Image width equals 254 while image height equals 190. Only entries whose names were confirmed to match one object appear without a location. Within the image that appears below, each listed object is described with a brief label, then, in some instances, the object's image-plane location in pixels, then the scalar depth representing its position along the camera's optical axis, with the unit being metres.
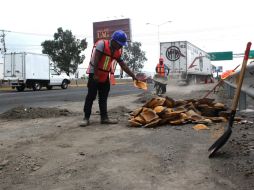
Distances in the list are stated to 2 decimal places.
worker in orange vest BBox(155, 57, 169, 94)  20.78
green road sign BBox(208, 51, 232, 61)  71.69
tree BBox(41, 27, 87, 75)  60.38
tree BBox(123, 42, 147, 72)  96.06
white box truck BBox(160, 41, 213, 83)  31.33
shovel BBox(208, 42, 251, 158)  4.90
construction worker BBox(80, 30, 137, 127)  7.42
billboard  65.62
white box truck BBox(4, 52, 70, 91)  34.47
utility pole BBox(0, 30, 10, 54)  66.86
